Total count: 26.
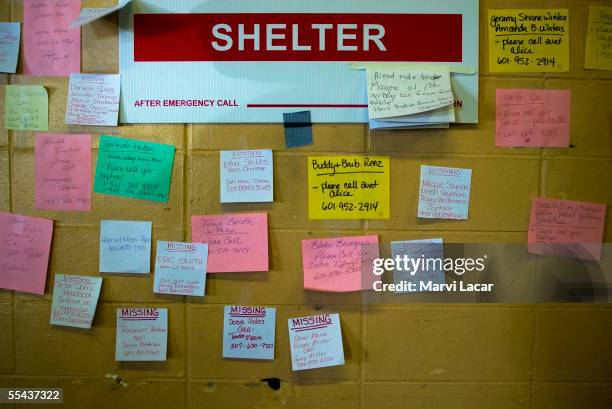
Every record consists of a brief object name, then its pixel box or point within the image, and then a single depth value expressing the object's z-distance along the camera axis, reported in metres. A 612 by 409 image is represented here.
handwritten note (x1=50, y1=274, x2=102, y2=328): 1.15
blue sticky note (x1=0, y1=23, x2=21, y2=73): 1.13
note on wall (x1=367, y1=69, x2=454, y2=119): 1.09
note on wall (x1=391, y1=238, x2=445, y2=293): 1.14
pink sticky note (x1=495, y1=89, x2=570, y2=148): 1.12
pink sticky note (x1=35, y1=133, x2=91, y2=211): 1.14
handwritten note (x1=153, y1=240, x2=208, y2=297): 1.14
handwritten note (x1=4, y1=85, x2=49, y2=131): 1.14
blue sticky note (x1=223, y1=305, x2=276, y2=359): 1.15
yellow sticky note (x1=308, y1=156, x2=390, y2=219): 1.13
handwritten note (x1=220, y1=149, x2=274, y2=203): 1.12
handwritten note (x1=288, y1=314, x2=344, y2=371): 1.14
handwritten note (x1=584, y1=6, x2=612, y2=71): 1.12
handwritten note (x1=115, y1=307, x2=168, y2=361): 1.15
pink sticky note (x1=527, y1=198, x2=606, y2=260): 1.13
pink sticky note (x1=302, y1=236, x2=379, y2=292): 1.13
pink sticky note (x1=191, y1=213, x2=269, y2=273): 1.13
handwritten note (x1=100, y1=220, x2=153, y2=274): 1.14
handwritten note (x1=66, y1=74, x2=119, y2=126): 1.12
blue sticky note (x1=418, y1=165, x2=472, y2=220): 1.13
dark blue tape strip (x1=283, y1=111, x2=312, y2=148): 1.12
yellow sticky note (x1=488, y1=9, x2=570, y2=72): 1.12
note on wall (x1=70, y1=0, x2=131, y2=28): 1.09
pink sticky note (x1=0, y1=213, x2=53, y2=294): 1.15
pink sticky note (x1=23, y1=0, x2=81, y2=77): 1.13
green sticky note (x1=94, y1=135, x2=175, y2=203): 1.13
